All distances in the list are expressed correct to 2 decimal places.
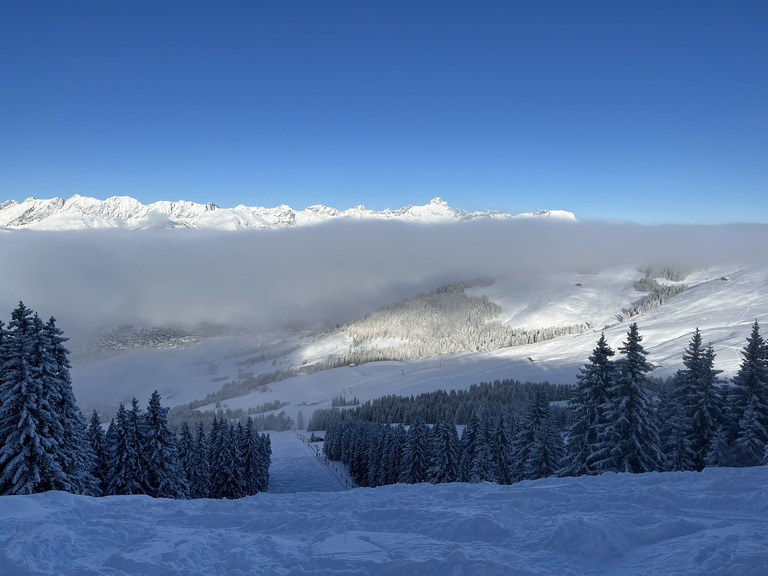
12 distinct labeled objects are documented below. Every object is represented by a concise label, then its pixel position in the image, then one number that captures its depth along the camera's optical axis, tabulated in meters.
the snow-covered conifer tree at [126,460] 32.22
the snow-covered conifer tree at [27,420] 24.03
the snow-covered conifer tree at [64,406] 25.52
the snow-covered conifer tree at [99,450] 33.76
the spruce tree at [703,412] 28.19
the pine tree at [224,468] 47.88
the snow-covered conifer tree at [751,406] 25.30
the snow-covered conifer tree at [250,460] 53.75
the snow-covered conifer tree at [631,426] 25.59
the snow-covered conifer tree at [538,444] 34.66
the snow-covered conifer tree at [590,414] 26.81
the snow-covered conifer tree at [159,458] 33.19
